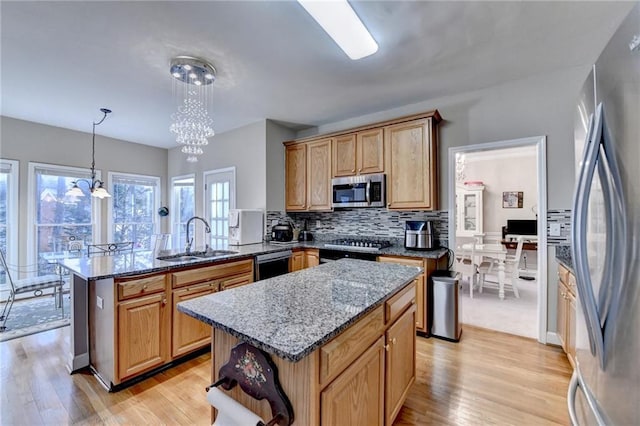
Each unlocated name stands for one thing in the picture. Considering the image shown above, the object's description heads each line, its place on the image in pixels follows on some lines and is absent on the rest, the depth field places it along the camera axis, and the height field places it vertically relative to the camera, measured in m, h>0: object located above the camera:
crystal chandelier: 2.56 +1.33
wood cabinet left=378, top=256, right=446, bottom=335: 2.93 -0.81
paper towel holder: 0.98 -0.63
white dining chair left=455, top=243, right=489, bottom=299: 4.21 -0.79
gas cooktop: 3.31 -0.41
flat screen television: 6.09 -0.32
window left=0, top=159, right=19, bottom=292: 3.97 +0.03
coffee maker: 3.18 -0.27
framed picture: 6.53 +0.30
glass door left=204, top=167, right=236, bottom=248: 4.57 +0.21
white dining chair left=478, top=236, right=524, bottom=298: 4.35 -0.92
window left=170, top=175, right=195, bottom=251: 5.46 +0.15
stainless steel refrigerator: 0.76 -0.08
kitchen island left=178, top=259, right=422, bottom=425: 0.97 -0.49
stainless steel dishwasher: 3.16 -0.61
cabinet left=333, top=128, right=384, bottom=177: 3.50 +0.77
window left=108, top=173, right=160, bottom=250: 5.13 +0.09
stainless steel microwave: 3.46 +0.28
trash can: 2.85 -0.98
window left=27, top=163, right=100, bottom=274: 4.22 +0.01
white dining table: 4.25 -0.67
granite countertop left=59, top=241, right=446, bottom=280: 2.06 -0.44
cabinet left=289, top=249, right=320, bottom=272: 3.63 -0.61
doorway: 2.79 -0.02
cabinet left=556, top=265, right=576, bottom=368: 2.11 -0.82
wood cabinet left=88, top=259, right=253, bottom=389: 2.07 -0.87
